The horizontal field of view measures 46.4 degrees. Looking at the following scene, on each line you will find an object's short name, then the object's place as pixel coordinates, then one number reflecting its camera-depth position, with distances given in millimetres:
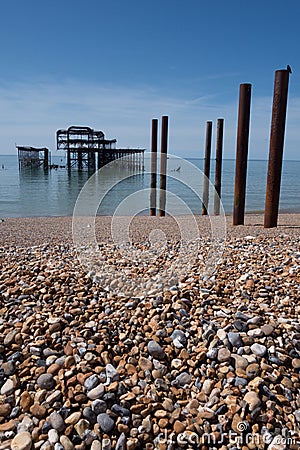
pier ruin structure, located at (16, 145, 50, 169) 46531
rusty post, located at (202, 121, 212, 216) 10680
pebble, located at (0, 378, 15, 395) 1979
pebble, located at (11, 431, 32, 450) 1668
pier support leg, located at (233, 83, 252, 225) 6820
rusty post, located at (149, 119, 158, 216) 10484
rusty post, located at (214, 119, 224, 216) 10039
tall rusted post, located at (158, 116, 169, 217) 9953
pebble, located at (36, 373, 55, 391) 2002
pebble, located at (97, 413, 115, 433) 1758
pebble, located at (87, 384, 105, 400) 1907
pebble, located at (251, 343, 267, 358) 2154
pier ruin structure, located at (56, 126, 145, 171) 38156
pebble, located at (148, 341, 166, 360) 2199
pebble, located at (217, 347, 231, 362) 2135
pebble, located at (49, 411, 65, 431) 1766
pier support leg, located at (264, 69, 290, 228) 6086
